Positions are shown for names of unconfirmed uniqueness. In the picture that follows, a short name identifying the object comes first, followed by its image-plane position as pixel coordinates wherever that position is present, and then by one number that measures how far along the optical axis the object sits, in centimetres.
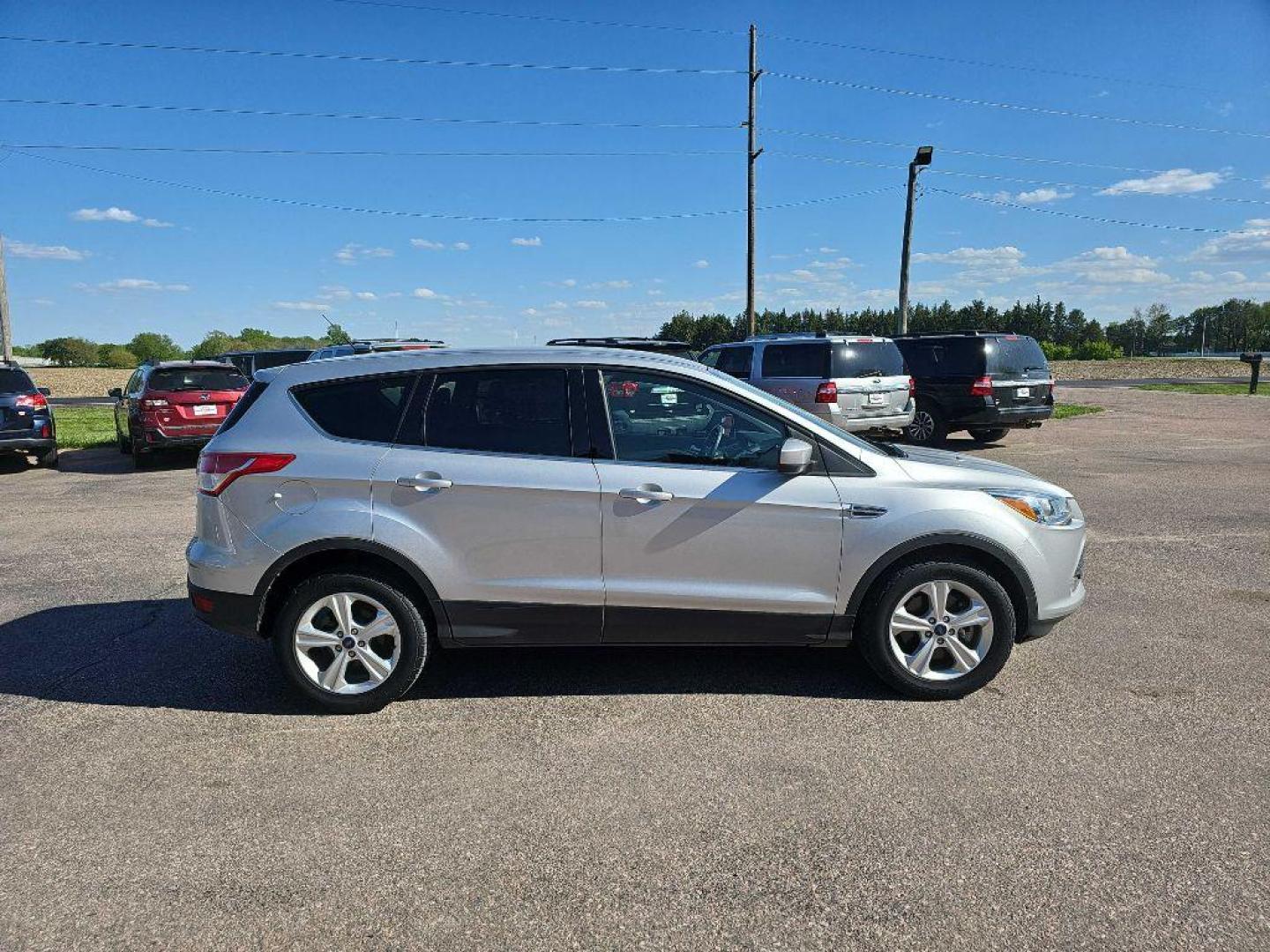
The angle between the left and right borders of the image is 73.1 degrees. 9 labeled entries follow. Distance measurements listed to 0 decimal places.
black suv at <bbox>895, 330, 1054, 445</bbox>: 1457
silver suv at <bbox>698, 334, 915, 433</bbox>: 1278
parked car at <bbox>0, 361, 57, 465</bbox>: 1256
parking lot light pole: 2664
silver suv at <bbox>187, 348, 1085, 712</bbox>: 410
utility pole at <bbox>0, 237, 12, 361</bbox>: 2338
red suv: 1288
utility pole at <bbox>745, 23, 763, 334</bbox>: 2592
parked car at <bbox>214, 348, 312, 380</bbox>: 1977
